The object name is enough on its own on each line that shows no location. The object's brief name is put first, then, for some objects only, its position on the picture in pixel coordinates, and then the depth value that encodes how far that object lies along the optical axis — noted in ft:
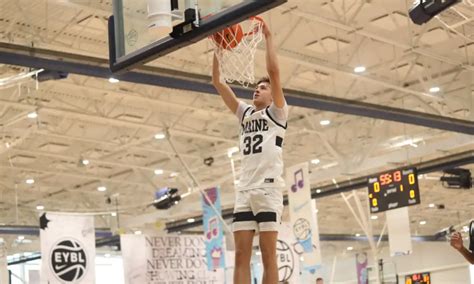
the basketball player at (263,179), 19.74
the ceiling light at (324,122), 73.15
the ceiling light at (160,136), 73.58
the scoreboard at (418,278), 129.35
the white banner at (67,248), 48.60
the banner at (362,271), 128.47
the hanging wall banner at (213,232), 59.62
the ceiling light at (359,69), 58.85
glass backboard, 18.58
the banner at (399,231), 69.00
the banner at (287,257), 52.34
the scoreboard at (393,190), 65.46
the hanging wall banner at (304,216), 57.31
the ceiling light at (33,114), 58.90
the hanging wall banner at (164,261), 54.19
